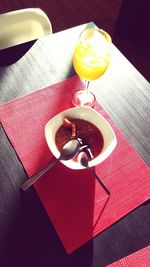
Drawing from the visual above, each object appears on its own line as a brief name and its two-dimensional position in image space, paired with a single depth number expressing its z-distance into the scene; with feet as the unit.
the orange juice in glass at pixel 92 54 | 2.60
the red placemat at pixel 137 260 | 2.10
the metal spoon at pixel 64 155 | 2.25
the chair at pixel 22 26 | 3.86
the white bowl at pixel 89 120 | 2.22
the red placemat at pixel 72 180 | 2.19
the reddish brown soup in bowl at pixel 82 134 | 2.36
